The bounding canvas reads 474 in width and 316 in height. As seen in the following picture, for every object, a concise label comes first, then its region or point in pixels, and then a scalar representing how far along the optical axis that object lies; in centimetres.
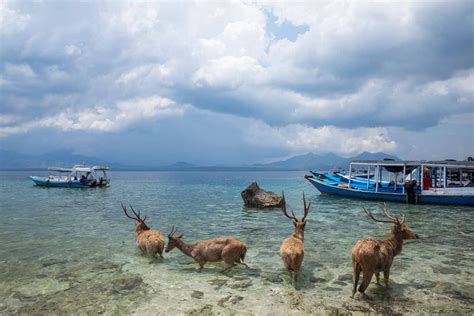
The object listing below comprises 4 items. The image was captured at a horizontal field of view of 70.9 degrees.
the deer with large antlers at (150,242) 1259
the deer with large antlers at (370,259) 821
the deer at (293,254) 959
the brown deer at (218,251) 1091
